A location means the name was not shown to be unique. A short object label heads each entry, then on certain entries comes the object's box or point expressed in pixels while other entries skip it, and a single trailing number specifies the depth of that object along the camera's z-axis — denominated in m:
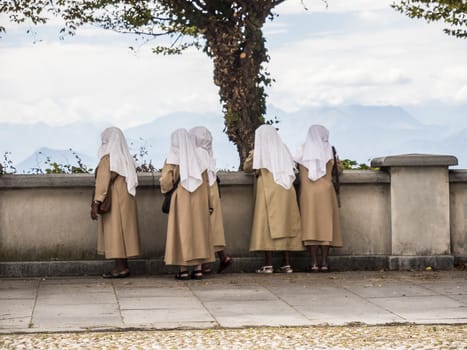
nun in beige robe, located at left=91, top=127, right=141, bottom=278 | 13.28
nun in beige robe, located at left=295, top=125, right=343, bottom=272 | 13.91
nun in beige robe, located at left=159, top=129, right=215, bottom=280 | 13.24
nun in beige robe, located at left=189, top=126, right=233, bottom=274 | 13.56
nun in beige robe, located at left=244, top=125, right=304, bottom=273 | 13.81
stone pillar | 14.33
